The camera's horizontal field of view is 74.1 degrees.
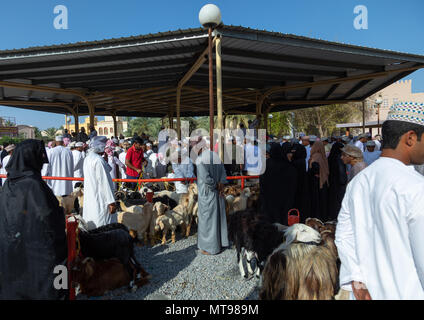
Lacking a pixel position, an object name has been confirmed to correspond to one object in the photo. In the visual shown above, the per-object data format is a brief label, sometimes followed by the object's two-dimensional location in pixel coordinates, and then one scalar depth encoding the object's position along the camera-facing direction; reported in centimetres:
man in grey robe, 454
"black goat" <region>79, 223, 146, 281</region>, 327
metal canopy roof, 574
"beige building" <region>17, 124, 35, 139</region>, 5871
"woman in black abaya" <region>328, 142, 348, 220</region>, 511
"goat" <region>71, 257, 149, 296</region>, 315
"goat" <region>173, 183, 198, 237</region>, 530
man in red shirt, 705
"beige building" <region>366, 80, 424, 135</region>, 4744
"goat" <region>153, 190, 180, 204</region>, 614
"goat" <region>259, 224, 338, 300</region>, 245
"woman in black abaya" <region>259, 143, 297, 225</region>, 455
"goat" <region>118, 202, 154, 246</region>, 475
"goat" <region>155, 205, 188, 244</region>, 492
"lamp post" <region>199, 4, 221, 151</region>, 473
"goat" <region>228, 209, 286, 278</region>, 343
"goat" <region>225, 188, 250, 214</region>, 557
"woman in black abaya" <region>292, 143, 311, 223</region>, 506
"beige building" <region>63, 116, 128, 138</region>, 6820
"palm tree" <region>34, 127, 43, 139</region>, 6194
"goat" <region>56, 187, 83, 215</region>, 563
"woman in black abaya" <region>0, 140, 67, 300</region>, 237
